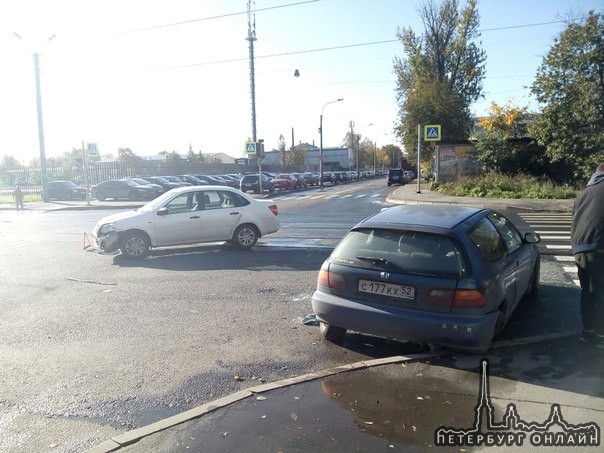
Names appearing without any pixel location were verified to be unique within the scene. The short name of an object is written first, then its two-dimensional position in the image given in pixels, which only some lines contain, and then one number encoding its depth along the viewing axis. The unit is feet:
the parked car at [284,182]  151.04
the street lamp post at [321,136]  163.23
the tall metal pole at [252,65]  143.84
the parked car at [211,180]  151.53
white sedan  36.47
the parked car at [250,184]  128.88
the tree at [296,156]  326.24
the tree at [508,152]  100.01
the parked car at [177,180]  140.08
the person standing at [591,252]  16.11
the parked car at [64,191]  124.88
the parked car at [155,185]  121.29
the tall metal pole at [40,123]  100.99
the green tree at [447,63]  137.49
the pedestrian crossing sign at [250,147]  104.68
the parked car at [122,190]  117.50
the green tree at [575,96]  81.25
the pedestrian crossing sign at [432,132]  88.17
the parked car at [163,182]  132.73
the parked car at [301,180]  169.46
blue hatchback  15.23
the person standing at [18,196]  100.36
